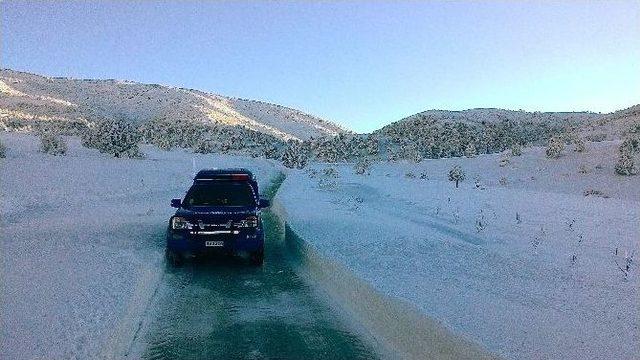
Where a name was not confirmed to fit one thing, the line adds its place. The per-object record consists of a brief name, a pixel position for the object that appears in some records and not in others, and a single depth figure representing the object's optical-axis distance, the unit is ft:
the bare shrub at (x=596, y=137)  154.24
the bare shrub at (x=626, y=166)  86.48
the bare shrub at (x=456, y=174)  101.19
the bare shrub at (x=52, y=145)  112.71
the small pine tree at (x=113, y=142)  141.69
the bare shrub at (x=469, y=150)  138.99
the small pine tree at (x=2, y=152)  89.19
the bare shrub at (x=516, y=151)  117.39
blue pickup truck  34.86
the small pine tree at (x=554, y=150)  106.46
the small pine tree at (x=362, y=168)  132.79
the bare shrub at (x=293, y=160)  212.84
